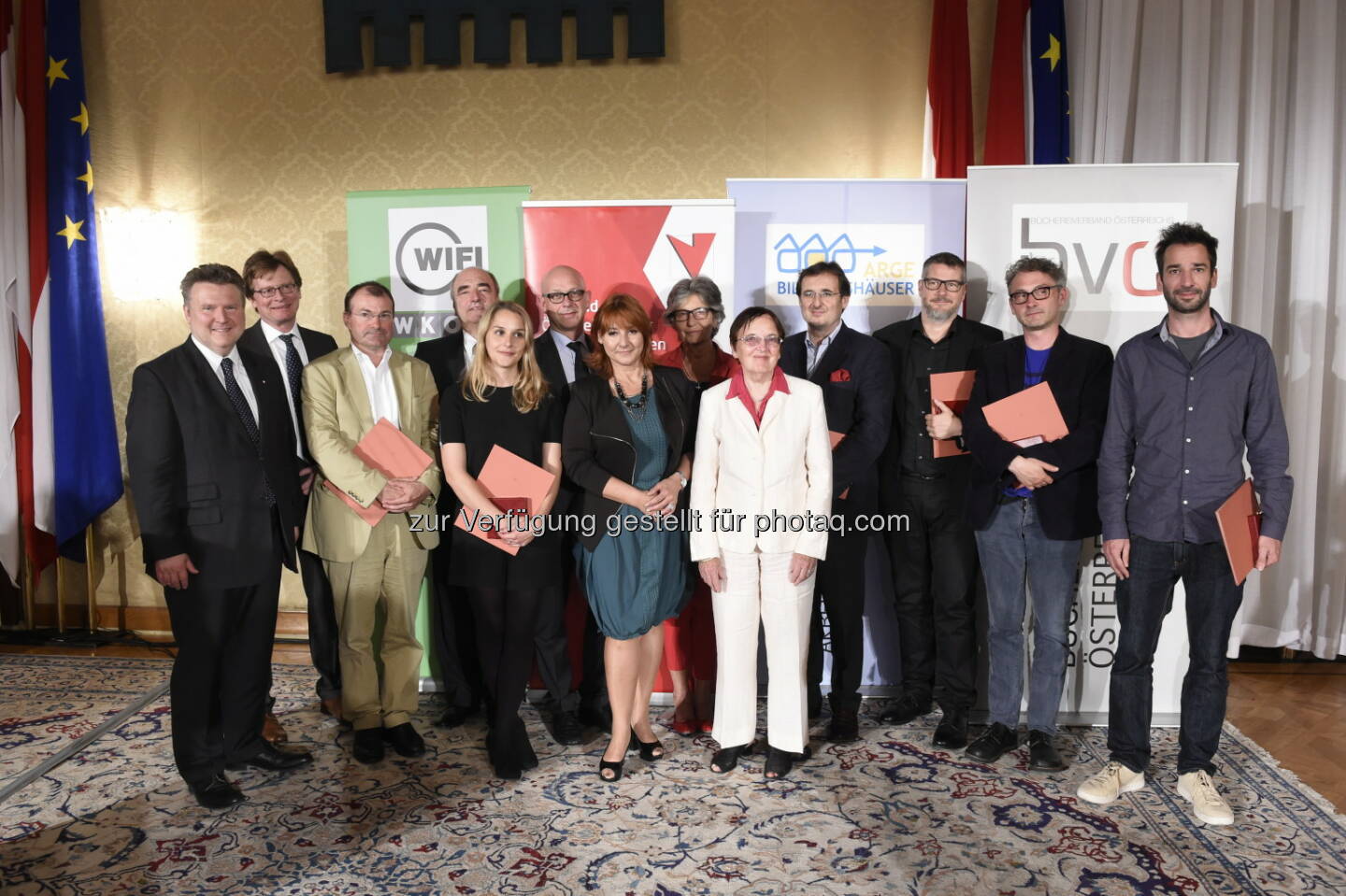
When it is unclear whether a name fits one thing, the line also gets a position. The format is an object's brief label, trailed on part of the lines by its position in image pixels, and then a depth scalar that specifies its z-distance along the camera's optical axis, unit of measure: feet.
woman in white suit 9.41
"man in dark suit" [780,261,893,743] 10.40
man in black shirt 10.63
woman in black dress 9.45
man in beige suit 9.99
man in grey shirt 8.73
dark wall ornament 15.10
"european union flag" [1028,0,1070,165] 14.15
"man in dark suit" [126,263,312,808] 8.74
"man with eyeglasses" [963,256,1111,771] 9.65
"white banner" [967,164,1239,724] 11.27
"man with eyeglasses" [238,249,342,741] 10.48
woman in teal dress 9.36
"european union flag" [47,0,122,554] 15.26
